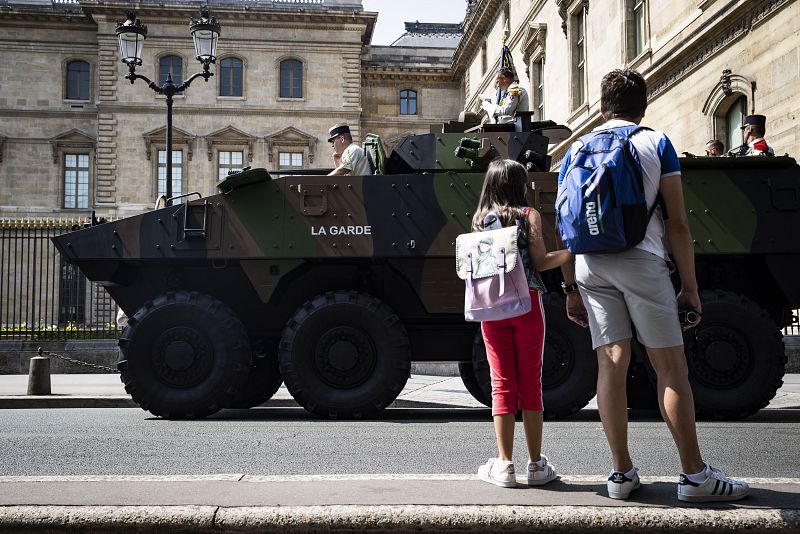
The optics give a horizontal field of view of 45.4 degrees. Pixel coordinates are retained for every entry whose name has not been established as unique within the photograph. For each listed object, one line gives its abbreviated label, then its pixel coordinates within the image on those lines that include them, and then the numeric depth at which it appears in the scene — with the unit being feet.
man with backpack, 12.86
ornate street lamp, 55.36
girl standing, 14.89
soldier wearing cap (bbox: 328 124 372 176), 29.30
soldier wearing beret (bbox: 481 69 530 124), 30.30
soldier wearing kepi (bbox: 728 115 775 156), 30.30
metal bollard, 35.32
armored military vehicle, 26.25
